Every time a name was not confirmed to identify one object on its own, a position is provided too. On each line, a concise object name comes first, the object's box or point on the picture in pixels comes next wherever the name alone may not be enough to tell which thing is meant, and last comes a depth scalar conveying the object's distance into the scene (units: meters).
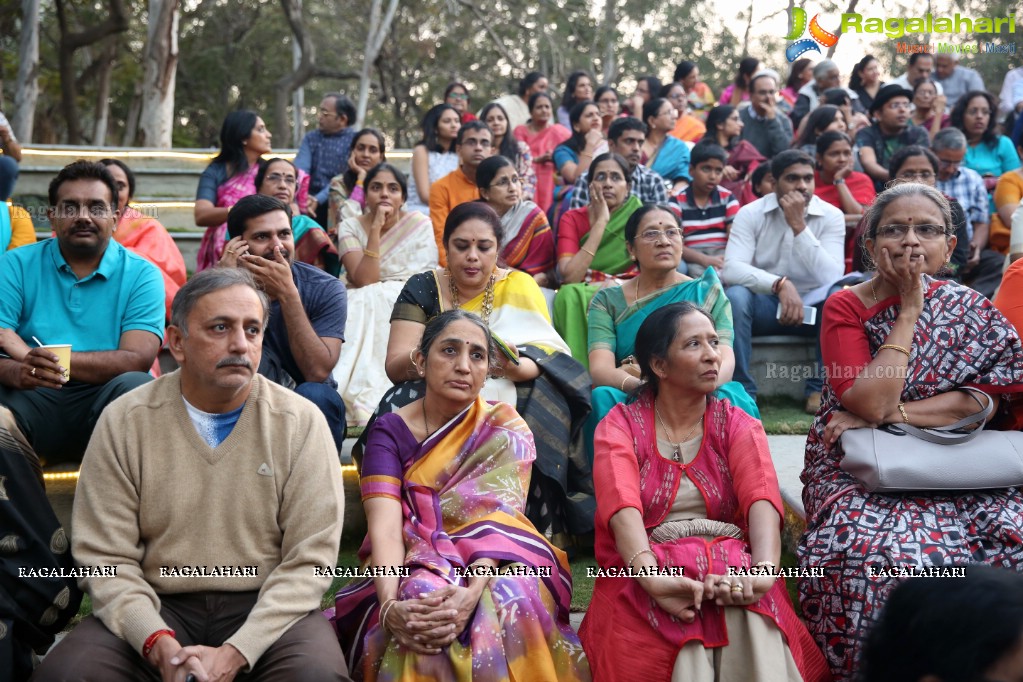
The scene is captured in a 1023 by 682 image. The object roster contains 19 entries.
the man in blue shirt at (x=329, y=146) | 7.95
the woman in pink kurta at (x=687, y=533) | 2.84
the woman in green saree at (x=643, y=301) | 4.18
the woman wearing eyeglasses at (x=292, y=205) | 5.92
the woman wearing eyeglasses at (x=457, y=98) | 9.28
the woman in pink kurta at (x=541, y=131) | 9.12
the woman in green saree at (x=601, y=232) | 5.66
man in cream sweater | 2.65
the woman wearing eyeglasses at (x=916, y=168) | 5.75
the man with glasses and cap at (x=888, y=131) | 7.85
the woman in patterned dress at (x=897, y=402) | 3.01
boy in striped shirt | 6.33
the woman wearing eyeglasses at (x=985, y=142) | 8.02
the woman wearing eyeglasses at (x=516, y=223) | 5.95
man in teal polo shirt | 3.76
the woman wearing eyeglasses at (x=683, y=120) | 9.43
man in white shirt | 5.57
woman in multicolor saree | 2.83
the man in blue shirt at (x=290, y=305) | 3.96
